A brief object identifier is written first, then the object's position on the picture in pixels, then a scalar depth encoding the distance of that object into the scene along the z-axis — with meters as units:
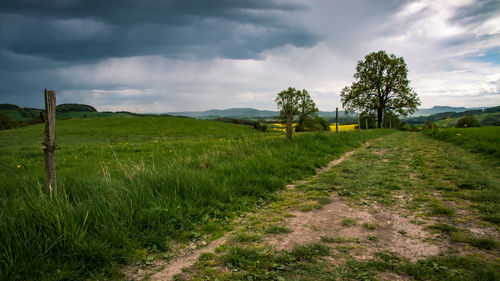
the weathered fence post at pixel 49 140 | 4.00
